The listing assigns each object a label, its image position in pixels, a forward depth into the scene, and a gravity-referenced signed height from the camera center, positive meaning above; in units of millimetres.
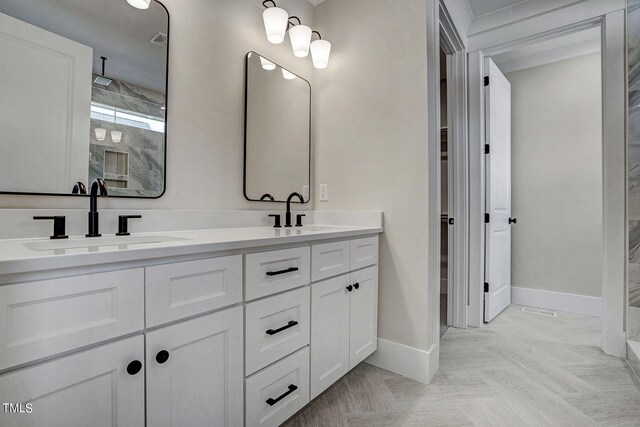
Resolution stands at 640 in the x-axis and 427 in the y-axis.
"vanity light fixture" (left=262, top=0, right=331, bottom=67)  1731 +1093
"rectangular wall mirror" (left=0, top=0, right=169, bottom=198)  1061 +460
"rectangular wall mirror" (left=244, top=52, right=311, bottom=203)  1800 +537
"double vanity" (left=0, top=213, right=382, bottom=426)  663 -314
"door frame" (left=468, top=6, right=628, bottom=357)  2006 +409
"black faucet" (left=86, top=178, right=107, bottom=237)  1131 +29
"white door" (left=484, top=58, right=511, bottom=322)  2578 +216
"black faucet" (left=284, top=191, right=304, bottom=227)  1899 +0
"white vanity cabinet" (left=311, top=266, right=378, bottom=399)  1394 -539
